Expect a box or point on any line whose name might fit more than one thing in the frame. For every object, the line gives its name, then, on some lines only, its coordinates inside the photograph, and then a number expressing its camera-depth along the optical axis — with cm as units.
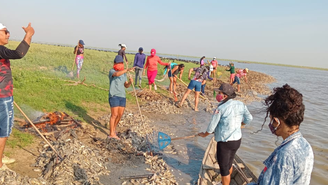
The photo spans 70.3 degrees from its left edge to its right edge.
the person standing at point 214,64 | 2255
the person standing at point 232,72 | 1916
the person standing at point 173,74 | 1349
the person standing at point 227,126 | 430
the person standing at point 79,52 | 1319
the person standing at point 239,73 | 1782
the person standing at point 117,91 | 645
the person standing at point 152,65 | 1237
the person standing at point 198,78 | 1083
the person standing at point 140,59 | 1341
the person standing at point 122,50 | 1379
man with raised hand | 360
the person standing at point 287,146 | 191
